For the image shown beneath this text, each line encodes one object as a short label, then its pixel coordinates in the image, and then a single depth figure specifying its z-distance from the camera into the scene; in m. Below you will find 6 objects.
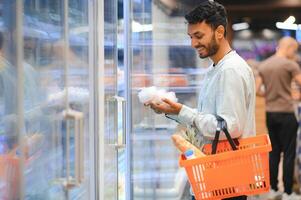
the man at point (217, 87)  2.29
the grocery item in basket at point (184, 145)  2.28
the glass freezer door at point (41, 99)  1.88
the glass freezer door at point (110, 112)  2.77
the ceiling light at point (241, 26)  14.87
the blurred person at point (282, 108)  5.30
